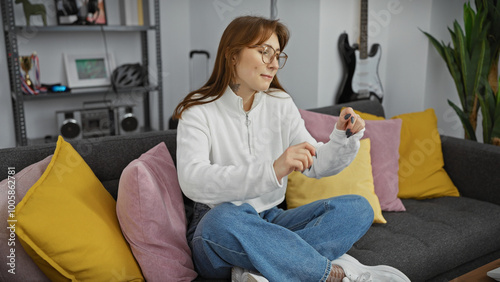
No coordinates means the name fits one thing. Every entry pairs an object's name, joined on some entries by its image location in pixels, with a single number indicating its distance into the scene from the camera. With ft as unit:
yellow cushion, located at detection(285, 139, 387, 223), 6.10
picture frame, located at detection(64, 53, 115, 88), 11.13
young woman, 4.36
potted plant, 8.31
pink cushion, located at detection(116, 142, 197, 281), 4.36
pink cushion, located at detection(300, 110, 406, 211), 6.49
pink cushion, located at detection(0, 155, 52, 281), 3.97
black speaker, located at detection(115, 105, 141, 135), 11.20
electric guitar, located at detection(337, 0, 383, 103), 10.12
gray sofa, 5.25
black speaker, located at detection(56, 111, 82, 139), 10.64
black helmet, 11.27
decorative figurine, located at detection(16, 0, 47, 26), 10.03
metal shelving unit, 9.80
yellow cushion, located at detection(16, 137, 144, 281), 3.88
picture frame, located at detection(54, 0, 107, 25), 10.48
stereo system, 10.71
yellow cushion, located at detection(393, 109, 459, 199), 6.96
